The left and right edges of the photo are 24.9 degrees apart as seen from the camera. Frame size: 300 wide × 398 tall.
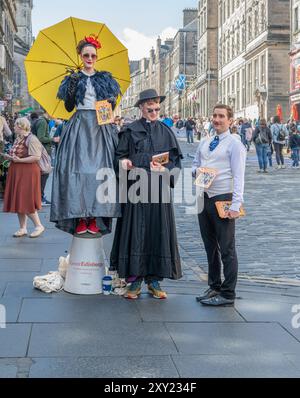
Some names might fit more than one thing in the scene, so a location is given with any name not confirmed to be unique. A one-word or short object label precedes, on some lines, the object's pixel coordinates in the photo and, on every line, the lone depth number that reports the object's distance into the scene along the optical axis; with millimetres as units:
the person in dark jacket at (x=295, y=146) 25109
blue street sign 50050
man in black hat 6281
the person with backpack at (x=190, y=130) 41975
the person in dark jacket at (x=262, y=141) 22688
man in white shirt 6008
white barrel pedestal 6551
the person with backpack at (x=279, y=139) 25278
